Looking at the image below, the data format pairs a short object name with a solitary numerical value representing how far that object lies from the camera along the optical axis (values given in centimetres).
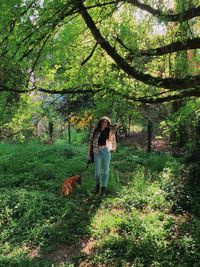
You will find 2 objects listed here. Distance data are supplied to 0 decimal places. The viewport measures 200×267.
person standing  556
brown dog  564
